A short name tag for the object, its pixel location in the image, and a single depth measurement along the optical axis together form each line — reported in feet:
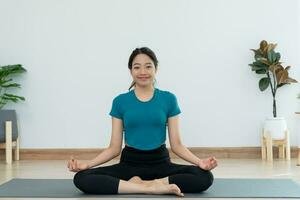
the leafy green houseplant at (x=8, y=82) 15.30
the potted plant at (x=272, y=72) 14.84
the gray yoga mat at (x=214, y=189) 8.34
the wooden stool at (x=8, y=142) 14.90
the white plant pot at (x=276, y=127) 14.79
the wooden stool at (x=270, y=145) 14.82
